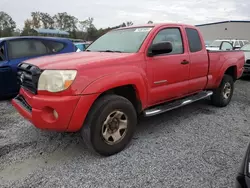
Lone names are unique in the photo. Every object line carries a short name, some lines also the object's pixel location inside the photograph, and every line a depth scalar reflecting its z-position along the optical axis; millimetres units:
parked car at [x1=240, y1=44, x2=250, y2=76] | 8859
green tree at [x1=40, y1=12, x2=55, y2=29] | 66625
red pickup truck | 2723
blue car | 5344
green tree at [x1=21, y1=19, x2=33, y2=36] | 57669
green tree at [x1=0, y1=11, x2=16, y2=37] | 61856
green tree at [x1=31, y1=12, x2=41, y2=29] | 65562
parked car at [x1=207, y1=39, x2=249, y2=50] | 15393
